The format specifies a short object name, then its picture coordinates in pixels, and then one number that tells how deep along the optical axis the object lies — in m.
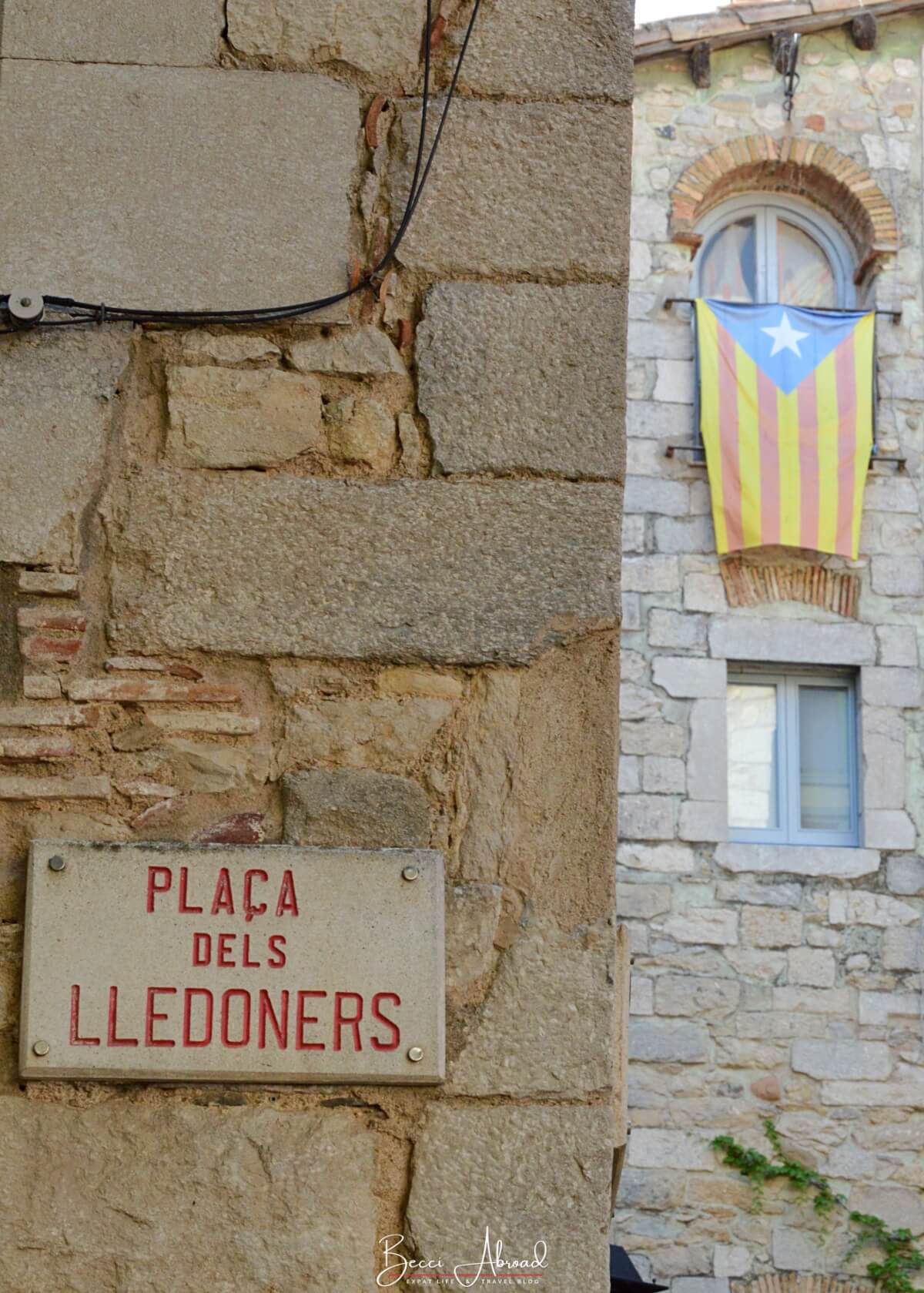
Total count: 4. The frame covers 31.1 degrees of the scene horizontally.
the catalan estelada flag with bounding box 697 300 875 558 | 9.09
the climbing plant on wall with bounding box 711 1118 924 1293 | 8.30
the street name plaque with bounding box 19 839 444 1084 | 2.18
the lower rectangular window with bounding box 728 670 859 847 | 9.02
